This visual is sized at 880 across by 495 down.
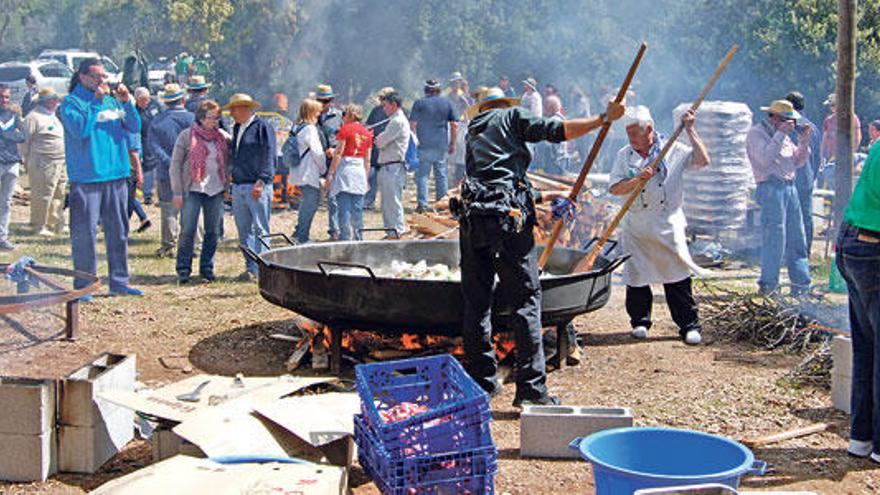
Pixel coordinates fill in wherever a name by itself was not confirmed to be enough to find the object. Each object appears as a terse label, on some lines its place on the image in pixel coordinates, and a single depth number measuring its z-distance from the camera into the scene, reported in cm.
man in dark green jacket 622
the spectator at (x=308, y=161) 1186
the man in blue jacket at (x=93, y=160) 939
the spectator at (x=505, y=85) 2210
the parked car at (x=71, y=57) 3781
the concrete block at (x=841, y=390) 649
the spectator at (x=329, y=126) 1296
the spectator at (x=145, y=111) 1419
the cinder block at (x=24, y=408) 516
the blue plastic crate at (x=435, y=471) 450
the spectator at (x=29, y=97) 2088
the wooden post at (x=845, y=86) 912
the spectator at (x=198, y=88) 1278
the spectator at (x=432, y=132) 1560
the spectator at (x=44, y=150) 1362
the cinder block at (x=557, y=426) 555
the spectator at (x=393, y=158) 1323
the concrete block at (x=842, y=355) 641
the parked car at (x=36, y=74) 3200
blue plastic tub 417
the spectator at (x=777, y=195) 1059
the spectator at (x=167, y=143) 1269
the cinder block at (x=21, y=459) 520
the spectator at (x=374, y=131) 1509
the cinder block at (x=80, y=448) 531
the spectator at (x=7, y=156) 1321
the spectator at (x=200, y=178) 1071
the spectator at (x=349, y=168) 1199
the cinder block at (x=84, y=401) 530
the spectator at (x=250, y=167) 1058
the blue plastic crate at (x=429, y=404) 457
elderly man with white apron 813
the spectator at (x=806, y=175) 1160
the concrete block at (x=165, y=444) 517
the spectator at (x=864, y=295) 544
